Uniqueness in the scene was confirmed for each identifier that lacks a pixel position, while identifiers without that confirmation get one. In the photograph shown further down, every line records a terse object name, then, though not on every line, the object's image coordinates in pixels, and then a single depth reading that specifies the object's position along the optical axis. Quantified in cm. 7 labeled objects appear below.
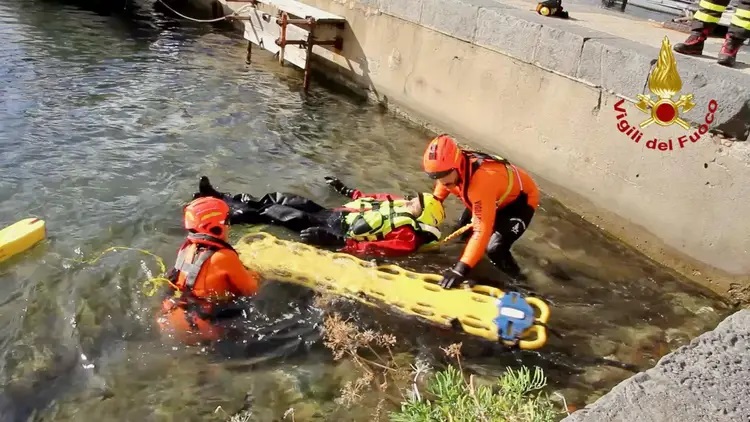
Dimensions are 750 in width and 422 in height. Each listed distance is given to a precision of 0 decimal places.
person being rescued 541
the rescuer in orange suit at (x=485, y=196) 475
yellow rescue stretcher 444
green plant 236
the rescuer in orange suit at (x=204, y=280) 410
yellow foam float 482
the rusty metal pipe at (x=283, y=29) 923
